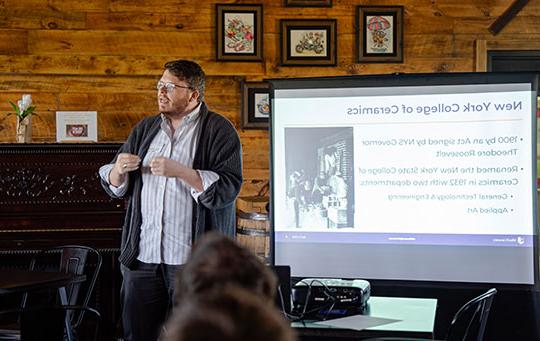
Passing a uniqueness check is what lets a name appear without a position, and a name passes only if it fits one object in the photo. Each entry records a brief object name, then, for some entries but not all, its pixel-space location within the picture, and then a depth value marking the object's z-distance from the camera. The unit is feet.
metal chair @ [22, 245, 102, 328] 11.89
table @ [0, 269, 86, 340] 9.41
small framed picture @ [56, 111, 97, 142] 15.79
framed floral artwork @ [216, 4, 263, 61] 16.07
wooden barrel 12.64
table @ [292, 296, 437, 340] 6.91
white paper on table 7.16
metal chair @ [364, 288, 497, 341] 7.34
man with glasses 9.28
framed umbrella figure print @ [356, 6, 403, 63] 16.28
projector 7.84
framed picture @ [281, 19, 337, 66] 16.19
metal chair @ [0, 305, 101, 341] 8.88
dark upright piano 14.34
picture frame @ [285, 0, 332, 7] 16.20
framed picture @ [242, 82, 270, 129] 16.08
